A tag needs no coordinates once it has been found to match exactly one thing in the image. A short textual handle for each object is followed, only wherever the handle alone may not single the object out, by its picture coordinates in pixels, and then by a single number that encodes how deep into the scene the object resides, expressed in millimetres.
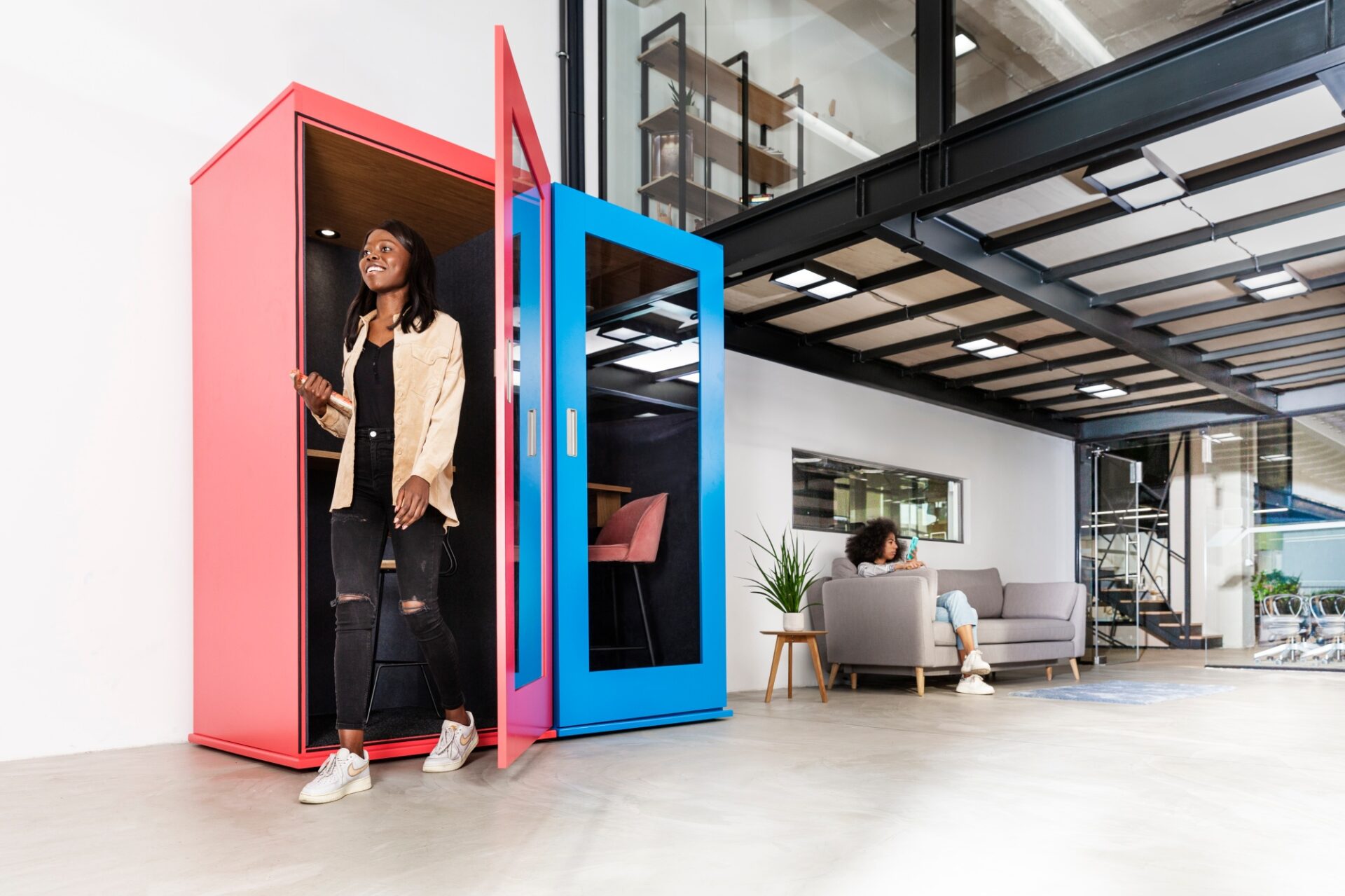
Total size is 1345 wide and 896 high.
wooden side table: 5062
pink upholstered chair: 3934
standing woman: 2668
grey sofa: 5953
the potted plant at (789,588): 5316
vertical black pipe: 5398
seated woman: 5996
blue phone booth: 3752
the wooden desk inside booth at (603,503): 3889
